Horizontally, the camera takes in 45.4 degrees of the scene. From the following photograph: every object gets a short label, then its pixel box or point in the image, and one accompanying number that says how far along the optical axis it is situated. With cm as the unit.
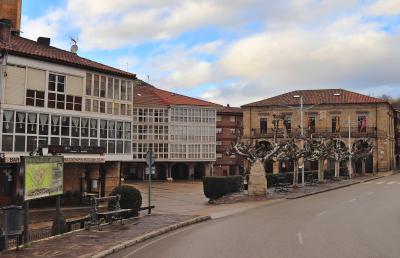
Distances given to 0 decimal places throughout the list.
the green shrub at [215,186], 3058
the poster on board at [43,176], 1344
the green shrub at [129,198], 2036
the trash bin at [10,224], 1237
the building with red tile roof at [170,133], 7012
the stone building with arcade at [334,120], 7462
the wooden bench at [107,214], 1677
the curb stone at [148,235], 1231
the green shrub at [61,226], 1628
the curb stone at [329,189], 3184
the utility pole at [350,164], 5759
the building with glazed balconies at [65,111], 3011
